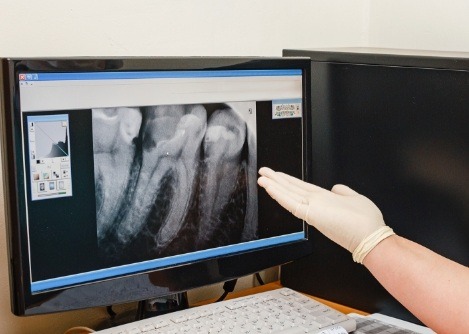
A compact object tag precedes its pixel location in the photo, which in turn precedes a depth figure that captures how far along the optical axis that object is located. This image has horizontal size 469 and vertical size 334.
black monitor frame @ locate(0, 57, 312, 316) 0.84
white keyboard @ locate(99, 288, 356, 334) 0.96
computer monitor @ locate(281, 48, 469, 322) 1.05
